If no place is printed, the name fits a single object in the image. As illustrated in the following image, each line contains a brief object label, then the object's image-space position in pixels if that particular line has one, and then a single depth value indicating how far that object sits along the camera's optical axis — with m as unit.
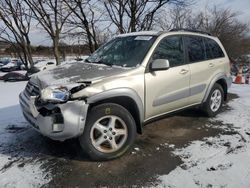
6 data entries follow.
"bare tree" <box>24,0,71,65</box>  12.27
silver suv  2.37
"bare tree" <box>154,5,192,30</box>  13.33
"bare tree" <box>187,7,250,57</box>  21.70
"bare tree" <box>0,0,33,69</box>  14.18
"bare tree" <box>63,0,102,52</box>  11.71
